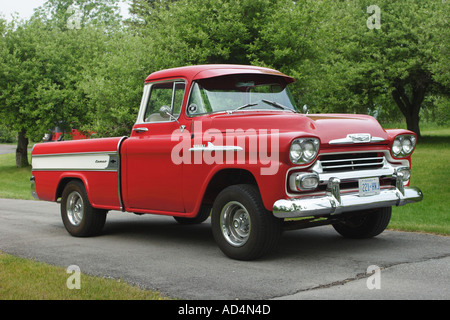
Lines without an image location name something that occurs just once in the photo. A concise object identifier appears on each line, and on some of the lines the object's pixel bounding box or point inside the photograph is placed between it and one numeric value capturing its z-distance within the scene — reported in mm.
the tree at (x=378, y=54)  27375
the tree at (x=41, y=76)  27938
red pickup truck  6023
